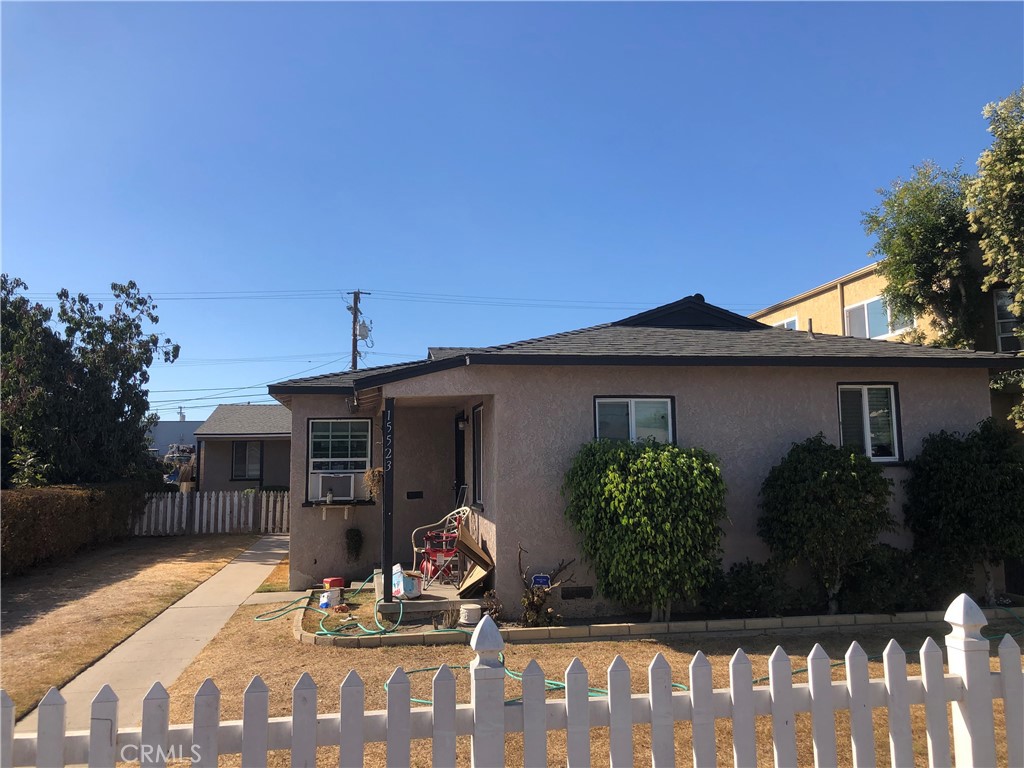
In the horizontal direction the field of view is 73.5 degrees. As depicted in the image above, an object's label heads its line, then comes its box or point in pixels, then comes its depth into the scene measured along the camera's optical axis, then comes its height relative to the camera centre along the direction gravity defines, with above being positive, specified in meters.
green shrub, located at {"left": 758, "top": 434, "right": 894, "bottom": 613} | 8.20 -0.55
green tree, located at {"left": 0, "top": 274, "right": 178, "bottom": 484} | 17.19 +2.17
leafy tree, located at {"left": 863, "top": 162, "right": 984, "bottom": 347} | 15.98 +4.91
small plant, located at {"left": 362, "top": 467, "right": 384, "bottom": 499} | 11.47 -0.17
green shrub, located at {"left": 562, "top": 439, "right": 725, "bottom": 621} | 7.94 -0.63
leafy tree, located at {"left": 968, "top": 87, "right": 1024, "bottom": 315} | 13.15 +5.30
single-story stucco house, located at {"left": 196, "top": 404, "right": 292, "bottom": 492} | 25.83 +0.41
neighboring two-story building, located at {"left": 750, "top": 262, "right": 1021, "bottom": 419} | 15.68 +4.35
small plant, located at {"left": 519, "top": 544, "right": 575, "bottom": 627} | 8.27 -1.66
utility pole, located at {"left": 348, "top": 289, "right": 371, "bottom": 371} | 30.38 +6.72
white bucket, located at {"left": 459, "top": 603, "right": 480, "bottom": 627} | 8.25 -1.75
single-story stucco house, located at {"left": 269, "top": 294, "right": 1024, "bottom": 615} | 8.84 +0.87
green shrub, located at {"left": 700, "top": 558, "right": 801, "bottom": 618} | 8.55 -1.60
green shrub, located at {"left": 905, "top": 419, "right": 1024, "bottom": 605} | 8.68 -0.46
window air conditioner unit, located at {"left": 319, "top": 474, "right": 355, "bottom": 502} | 12.36 -0.29
